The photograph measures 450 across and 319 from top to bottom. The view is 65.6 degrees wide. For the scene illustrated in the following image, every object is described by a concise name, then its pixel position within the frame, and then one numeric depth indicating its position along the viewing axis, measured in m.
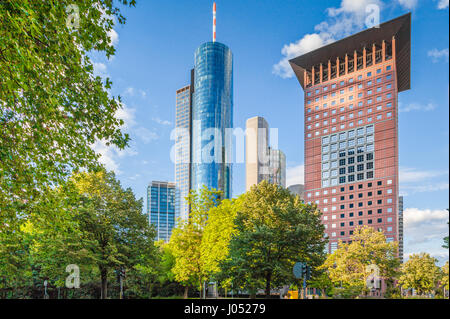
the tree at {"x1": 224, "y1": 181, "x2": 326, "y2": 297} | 32.84
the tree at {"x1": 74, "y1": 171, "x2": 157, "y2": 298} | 32.94
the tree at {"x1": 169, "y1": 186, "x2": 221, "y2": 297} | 45.78
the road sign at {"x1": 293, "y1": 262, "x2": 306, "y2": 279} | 29.47
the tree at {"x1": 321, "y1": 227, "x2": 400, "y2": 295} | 53.34
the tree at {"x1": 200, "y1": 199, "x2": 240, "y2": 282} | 40.34
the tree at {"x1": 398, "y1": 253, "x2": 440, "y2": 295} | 60.44
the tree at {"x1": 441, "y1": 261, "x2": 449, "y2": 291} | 50.48
